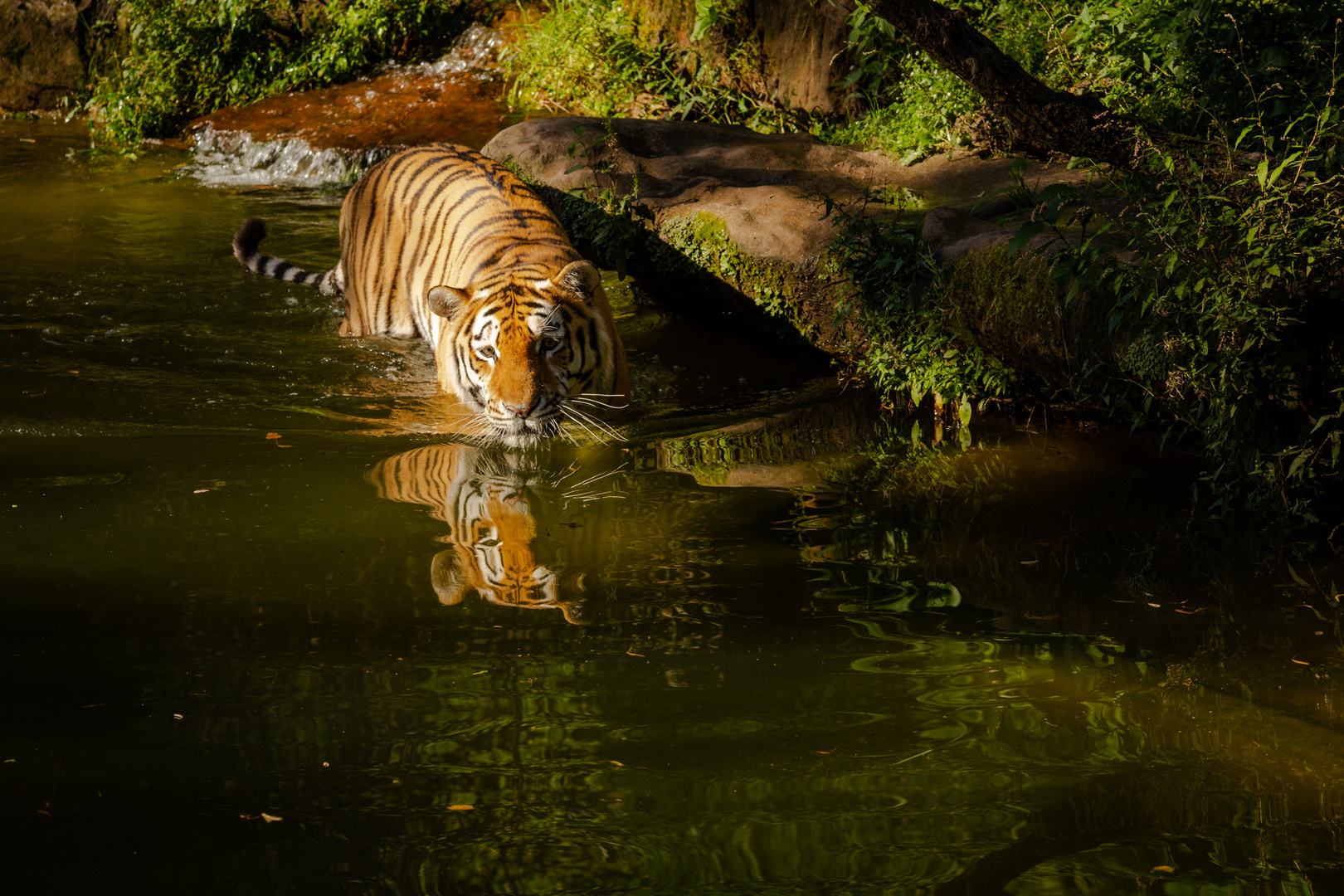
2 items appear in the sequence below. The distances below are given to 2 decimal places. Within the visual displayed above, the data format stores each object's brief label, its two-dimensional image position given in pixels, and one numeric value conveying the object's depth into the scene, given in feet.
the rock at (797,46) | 50.49
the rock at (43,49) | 73.87
